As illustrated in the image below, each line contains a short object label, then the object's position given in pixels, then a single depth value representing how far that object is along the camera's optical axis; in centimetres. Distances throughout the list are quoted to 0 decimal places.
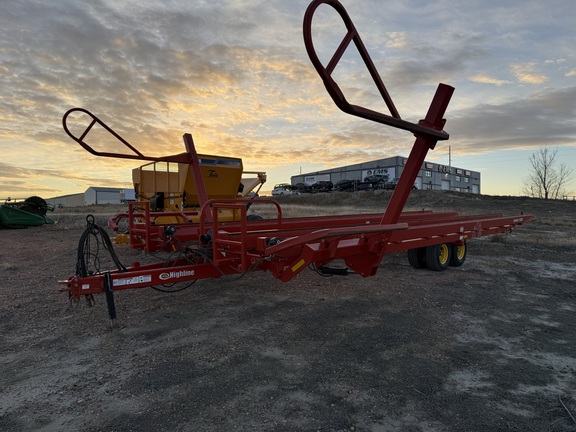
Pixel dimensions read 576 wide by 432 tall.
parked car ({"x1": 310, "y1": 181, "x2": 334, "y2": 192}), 4403
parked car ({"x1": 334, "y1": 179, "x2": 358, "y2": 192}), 4150
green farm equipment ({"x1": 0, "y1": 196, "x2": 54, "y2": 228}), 1770
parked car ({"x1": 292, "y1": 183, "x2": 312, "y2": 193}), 4542
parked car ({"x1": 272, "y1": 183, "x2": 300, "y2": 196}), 4792
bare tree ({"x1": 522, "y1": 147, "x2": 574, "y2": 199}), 5262
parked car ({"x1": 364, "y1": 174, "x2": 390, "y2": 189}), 3925
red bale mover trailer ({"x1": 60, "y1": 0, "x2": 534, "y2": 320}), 315
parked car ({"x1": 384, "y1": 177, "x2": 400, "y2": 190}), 3875
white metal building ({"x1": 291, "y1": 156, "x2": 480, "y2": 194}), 5808
